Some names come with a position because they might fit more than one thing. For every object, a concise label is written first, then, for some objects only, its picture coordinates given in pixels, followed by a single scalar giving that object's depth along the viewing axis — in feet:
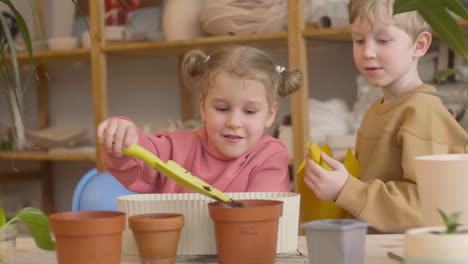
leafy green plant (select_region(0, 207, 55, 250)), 6.30
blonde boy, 8.38
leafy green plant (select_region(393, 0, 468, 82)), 6.35
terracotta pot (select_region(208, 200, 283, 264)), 6.40
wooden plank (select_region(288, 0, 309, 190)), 15.40
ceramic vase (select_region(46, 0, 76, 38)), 21.88
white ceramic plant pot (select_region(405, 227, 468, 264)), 5.55
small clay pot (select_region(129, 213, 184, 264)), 6.43
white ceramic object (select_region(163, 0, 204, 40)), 17.41
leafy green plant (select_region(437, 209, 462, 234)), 5.61
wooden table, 6.76
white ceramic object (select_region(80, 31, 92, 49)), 19.01
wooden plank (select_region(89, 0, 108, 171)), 18.53
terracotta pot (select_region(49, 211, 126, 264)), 6.22
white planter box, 6.84
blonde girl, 9.01
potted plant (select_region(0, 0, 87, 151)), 6.88
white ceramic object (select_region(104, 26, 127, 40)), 18.78
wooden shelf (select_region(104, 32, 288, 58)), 16.05
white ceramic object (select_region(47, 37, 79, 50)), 19.49
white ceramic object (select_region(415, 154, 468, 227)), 6.31
